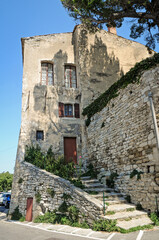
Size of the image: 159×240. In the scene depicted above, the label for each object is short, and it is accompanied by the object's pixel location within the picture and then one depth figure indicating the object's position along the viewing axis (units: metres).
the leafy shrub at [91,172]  9.95
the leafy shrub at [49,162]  9.83
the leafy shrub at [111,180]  8.35
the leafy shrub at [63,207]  7.13
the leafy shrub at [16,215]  9.77
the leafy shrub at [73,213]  6.59
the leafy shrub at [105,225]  5.25
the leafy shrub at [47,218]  7.25
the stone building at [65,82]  12.41
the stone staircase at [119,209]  5.54
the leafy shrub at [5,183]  39.69
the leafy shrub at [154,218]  5.37
